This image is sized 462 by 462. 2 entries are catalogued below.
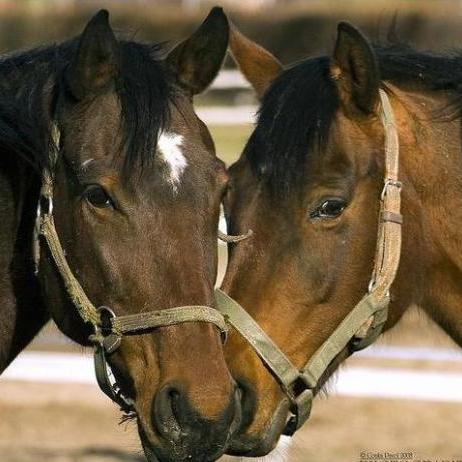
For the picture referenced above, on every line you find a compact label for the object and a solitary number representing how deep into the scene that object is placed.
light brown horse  8.50
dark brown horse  7.57
